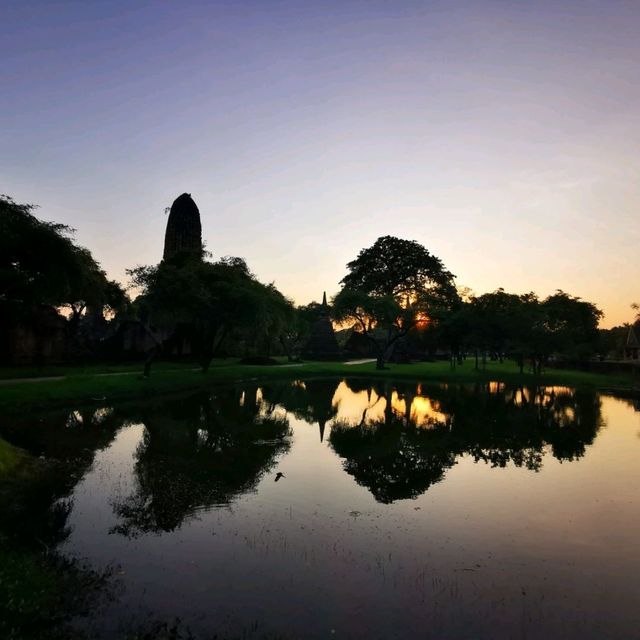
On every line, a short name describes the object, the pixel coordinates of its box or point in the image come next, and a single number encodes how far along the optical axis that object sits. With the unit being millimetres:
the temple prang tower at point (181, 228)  63469
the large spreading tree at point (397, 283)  61031
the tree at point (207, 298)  35906
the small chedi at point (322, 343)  75438
